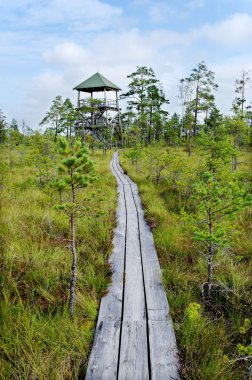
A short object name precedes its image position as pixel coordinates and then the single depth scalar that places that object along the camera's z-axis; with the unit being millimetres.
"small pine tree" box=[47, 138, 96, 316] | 2674
